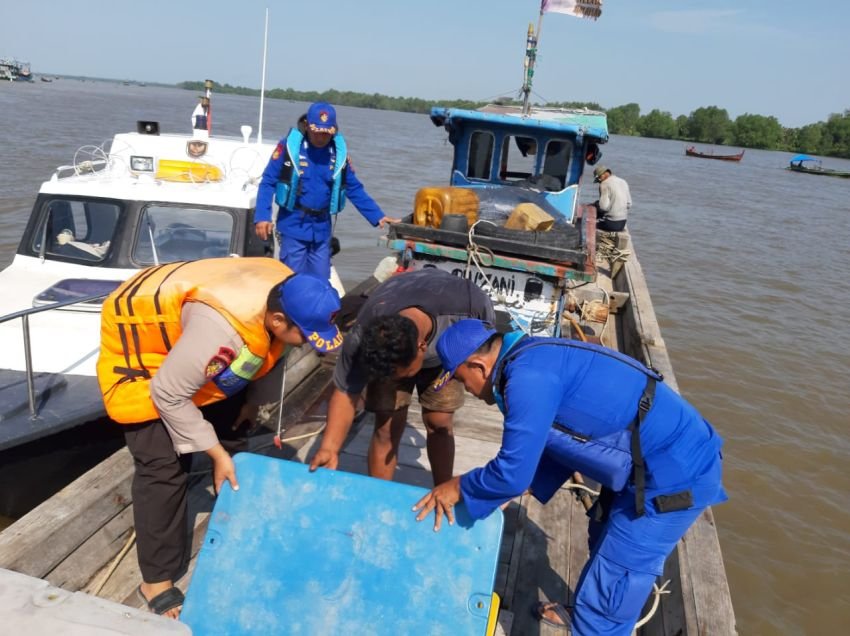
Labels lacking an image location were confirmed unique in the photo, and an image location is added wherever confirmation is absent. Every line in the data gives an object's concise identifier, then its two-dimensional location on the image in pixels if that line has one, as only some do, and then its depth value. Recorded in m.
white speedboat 3.80
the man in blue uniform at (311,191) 4.84
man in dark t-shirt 2.33
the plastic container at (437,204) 5.70
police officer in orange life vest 2.29
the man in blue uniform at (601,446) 2.04
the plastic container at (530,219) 5.61
